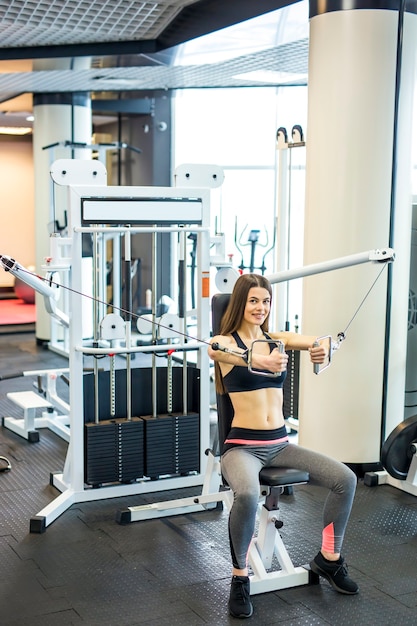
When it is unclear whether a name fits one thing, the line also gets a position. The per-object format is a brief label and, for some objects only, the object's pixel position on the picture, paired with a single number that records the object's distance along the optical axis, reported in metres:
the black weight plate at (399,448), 4.04
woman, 2.92
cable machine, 3.80
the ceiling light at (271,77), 6.53
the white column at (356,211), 4.12
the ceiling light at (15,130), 11.25
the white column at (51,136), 7.76
